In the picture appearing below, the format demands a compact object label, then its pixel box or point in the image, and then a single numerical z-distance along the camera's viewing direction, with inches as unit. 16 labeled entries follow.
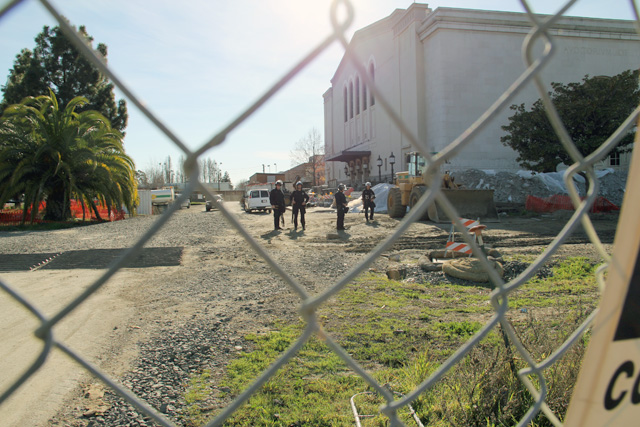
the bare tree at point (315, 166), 2379.4
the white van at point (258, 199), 1230.3
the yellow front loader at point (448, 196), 615.5
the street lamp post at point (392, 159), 1298.5
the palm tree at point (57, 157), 709.3
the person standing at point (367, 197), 697.6
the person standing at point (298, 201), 605.3
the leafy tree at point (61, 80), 574.3
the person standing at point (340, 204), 579.8
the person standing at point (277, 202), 591.8
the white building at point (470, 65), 1152.8
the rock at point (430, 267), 303.8
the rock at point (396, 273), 286.4
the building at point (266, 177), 2682.1
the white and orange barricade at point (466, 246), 304.3
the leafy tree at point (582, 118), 757.9
